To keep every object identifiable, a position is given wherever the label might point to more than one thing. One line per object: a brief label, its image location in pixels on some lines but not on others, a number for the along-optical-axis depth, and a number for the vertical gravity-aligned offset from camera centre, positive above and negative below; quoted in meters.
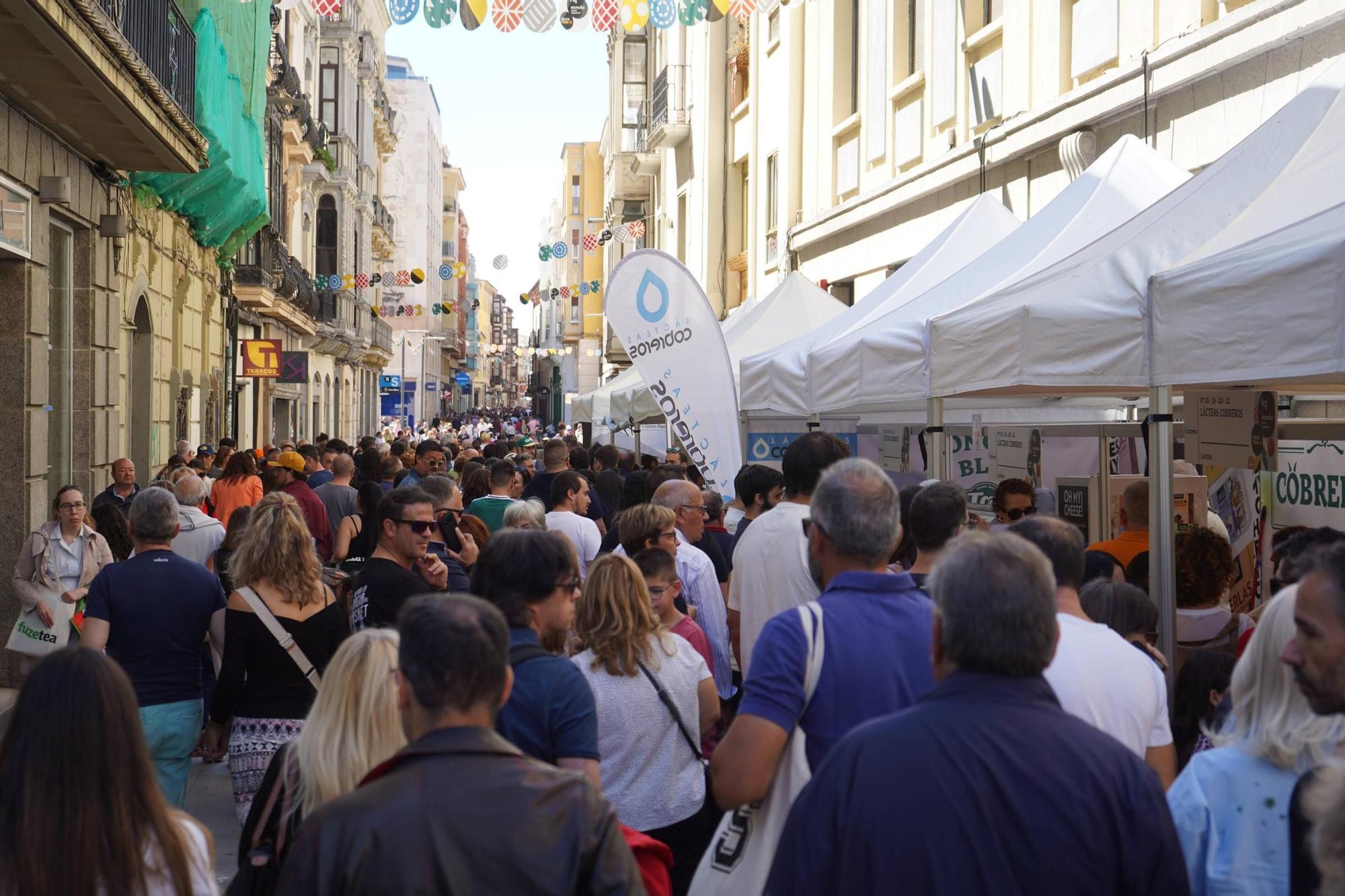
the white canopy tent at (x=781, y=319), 14.48 +1.24
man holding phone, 7.13 -0.50
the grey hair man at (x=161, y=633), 5.70 -0.80
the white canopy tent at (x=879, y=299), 10.28 +1.03
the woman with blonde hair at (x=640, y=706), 4.28 -0.82
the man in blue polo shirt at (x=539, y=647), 3.54 -0.54
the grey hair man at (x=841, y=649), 3.28 -0.50
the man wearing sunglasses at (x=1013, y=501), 7.72 -0.34
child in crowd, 4.89 -0.54
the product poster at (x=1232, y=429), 6.63 +0.05
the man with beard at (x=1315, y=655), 2.45 -0.38
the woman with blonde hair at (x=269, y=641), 5.01 -0.74
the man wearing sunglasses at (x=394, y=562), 5.35 -0.48
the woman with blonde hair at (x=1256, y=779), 2.63 -0.64
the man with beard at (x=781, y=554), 5.42 -0.45
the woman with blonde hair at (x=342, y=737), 3.12 -0.67
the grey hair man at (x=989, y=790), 2.43 -0.61
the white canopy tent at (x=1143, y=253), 5.64 +0.77
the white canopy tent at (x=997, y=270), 7.91 +0.97
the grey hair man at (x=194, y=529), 8.55 -0.56
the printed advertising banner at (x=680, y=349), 9.53 +0.61
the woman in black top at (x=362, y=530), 9.30 -0.63
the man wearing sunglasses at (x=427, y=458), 13.73 -0.21
